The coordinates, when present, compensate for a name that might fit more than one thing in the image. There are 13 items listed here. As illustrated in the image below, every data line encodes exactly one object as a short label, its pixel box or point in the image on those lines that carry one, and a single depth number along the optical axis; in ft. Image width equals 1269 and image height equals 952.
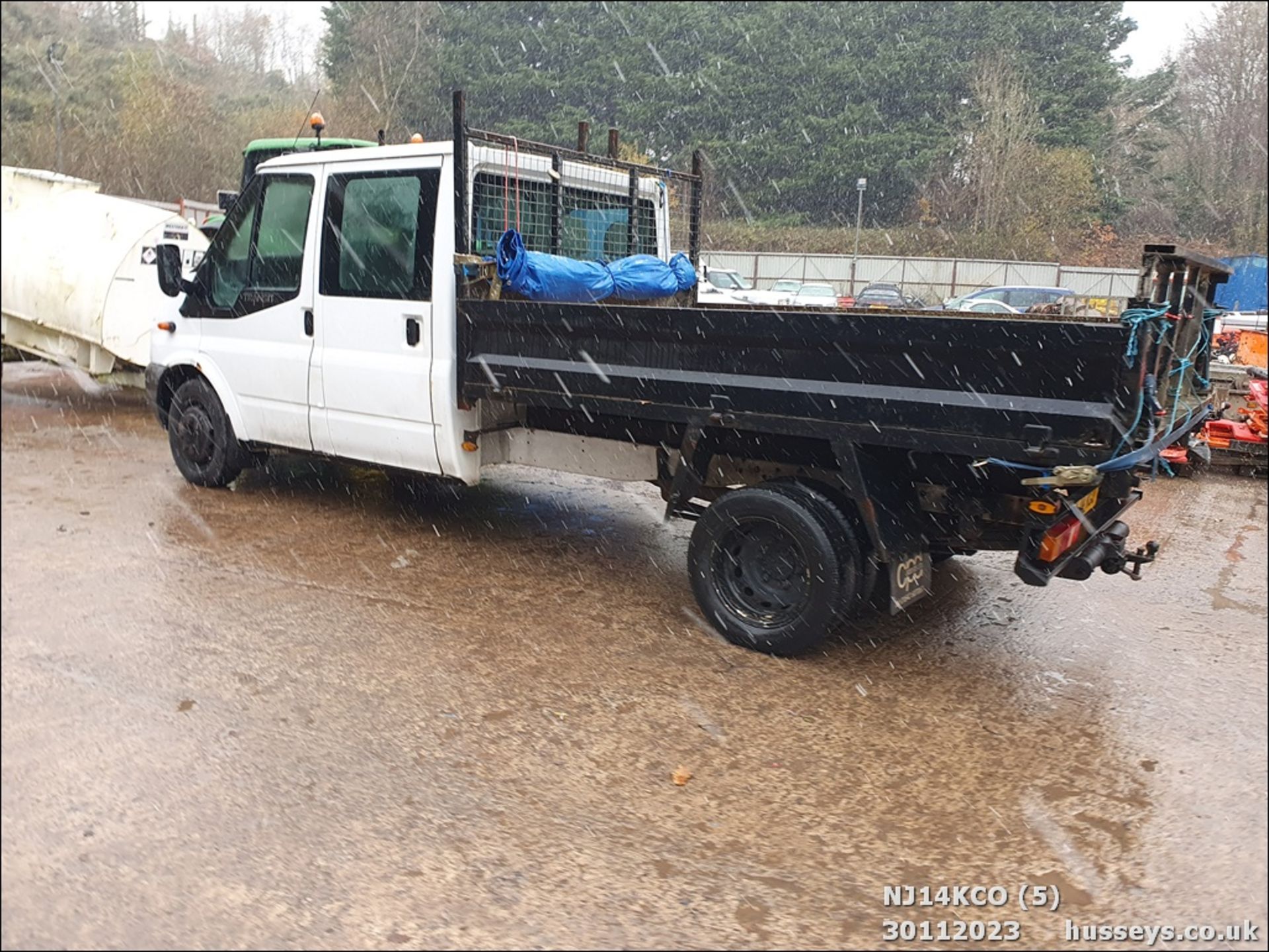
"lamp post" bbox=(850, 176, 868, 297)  105.09
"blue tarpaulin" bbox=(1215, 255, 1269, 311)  87.25
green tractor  36.22
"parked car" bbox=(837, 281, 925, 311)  56.80
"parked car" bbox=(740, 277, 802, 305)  66.13
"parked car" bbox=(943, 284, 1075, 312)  62.90
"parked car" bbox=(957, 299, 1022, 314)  54.87
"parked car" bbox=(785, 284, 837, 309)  76.81
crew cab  12.34
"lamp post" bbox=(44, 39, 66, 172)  67.00
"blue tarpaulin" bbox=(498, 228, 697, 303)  17.47
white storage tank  31.99
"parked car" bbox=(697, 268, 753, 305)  83.06
